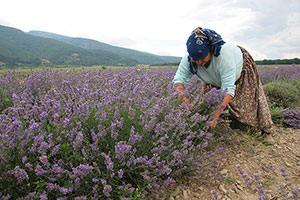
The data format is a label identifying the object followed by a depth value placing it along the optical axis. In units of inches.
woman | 75.9
